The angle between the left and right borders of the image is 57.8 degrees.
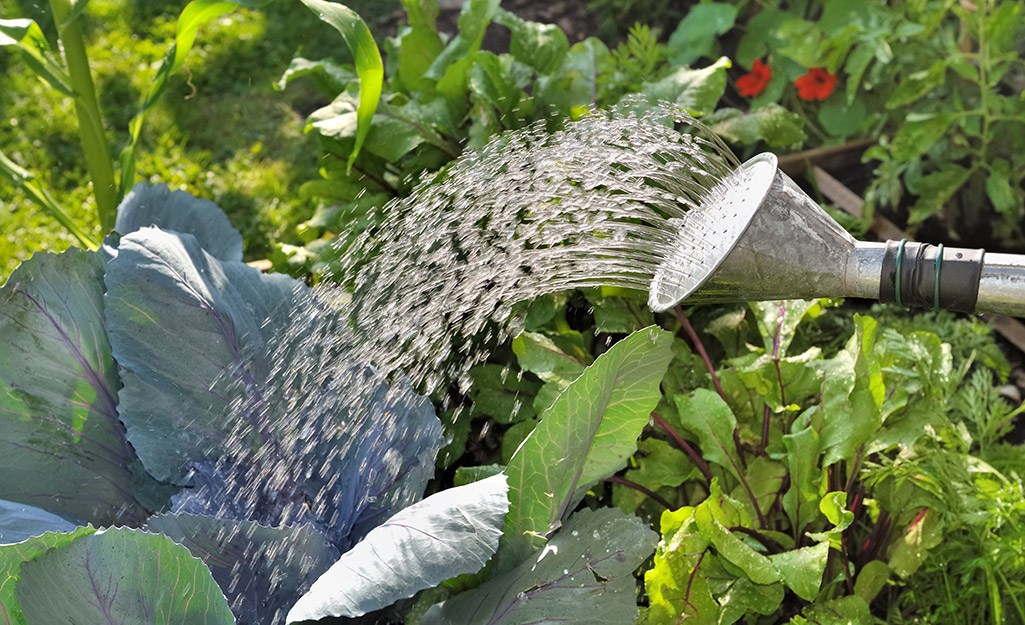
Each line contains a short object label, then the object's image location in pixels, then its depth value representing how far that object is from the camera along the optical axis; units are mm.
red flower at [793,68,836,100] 2939
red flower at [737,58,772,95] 3057
